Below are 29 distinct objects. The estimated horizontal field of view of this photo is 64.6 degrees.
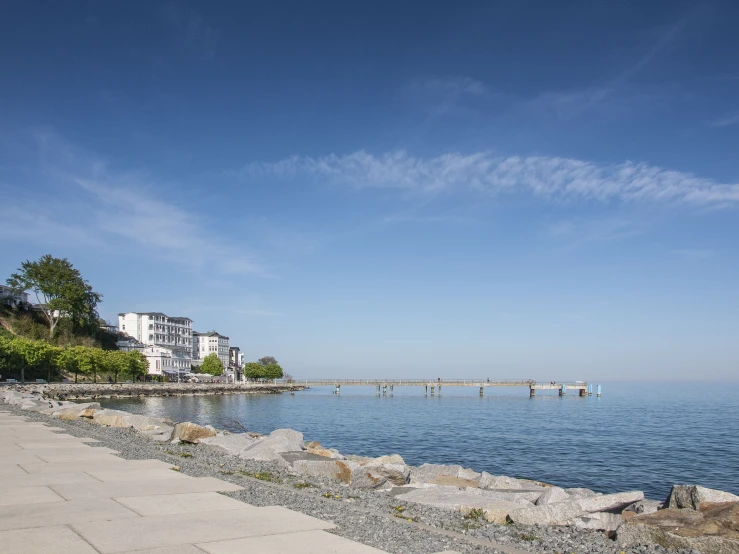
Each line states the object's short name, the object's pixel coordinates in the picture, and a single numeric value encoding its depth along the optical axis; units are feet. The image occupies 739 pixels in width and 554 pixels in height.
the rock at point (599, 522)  36.47
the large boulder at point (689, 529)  29.73
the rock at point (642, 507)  42.21
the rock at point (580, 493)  55.37
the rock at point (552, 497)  45.70
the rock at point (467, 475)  67.86
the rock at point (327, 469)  53.88
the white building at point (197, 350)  634.02
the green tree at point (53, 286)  415.03
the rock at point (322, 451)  80.59
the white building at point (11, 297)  432.66
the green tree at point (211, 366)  548.31
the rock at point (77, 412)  104.59
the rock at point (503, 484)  62.75
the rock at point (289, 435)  80.01
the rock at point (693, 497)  39.91
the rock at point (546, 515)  36.29
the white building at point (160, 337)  526.16
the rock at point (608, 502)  43.60
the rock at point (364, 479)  50.75
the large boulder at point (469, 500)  37.55
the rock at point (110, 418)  97.16
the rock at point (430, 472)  62.90
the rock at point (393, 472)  54.95
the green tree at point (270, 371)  634.88
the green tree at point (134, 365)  399.65
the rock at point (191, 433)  76.07
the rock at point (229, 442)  68.93
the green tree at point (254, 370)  608.64
